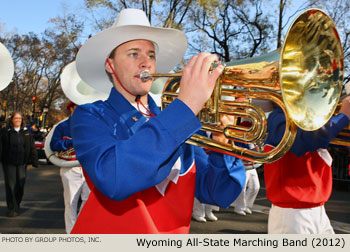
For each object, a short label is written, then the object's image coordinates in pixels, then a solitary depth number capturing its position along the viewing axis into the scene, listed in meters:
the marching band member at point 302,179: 2.72
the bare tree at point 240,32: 18.59
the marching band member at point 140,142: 1.26
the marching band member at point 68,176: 4.90
